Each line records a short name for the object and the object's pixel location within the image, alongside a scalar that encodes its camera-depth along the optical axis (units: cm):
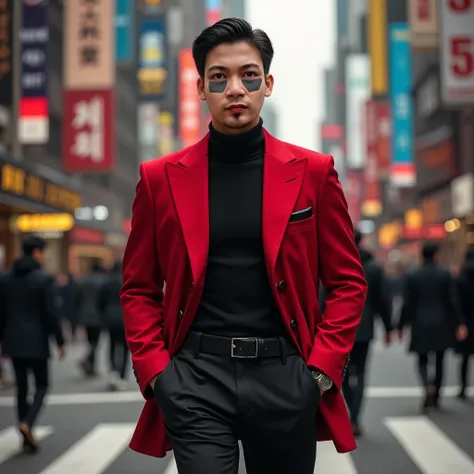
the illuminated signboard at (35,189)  1875
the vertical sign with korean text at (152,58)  4612
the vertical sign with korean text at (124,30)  4228
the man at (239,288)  295
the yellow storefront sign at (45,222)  2638
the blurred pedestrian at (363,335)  824
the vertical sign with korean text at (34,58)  2073
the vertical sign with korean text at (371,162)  5734
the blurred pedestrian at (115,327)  1168
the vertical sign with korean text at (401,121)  4338
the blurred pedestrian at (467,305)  1054
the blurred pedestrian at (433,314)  982
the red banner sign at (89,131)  2481
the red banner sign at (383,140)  5497
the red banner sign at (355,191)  10081
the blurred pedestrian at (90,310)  1377
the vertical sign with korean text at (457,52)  1386
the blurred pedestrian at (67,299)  1995
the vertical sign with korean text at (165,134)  6656
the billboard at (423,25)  1803
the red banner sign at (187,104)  5956
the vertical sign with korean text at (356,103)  8831
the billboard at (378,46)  5003
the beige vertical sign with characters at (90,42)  2405
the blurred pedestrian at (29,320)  794
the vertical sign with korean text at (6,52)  1920
